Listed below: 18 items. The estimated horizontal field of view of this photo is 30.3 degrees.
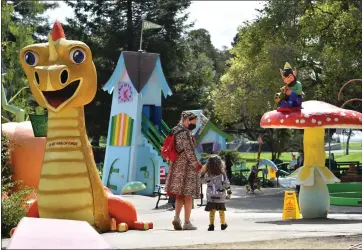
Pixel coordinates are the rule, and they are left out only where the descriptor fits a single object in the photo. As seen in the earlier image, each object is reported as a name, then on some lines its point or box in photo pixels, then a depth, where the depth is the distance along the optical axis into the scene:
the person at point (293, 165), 29.48
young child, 10.40
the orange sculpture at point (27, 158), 13.96
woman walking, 10.26
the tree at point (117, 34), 41.12
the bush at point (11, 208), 10.06
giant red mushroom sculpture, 12.34
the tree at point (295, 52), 26.09
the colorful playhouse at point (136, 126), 22.52
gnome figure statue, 12.81
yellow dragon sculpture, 9.37
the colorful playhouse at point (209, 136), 33.59
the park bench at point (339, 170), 28.76
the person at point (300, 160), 24.20
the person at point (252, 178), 24.05
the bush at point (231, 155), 29.39
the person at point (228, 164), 26.70
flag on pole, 25.51
